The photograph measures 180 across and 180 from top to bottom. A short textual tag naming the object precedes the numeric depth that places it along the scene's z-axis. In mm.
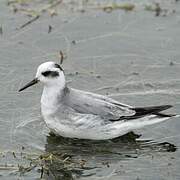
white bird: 8719
